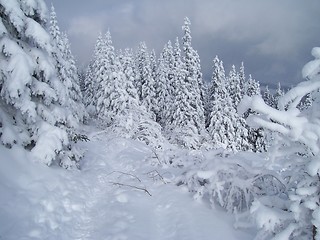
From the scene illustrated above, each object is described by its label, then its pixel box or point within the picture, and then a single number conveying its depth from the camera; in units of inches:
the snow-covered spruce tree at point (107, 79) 1517.0
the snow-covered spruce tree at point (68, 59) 1321.1
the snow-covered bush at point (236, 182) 318.0
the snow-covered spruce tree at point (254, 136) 1938.7
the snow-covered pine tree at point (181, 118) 1462.8
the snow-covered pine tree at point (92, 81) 1710.1
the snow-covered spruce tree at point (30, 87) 418.3
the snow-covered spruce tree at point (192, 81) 1563.7
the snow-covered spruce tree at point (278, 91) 2819.9
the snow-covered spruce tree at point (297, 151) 182.2
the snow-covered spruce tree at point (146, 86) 1785.2
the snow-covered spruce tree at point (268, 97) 2888.8
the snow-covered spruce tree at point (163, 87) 1768.0
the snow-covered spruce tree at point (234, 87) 2018.9
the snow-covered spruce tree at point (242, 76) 2388.8
